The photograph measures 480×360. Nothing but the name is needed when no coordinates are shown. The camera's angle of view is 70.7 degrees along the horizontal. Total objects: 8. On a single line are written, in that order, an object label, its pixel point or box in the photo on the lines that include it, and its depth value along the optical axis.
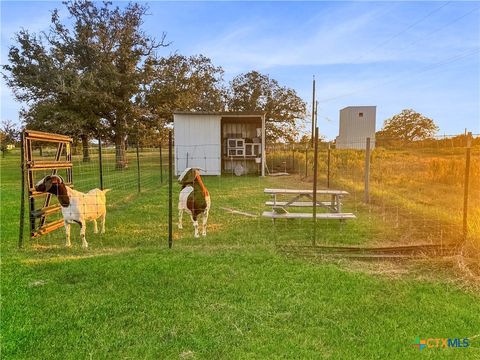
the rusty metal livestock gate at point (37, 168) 6.09
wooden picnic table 7.09
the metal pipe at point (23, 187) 5.82
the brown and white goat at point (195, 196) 6.50
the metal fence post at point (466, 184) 5.23
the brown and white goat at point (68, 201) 5.91
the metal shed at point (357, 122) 32.84
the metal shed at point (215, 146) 19.81
